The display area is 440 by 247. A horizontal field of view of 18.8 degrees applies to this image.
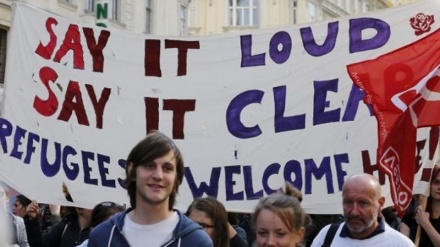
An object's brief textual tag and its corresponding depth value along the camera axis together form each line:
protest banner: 9.26
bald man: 6.68
